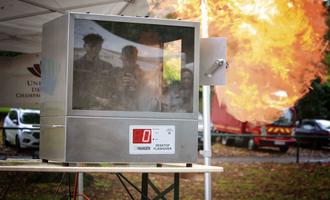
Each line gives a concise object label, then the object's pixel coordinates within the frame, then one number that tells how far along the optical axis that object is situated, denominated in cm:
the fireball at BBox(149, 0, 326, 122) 1101
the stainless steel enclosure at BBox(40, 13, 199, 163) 502
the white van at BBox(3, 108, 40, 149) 2234
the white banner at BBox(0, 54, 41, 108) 1091
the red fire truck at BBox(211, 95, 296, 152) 2633
